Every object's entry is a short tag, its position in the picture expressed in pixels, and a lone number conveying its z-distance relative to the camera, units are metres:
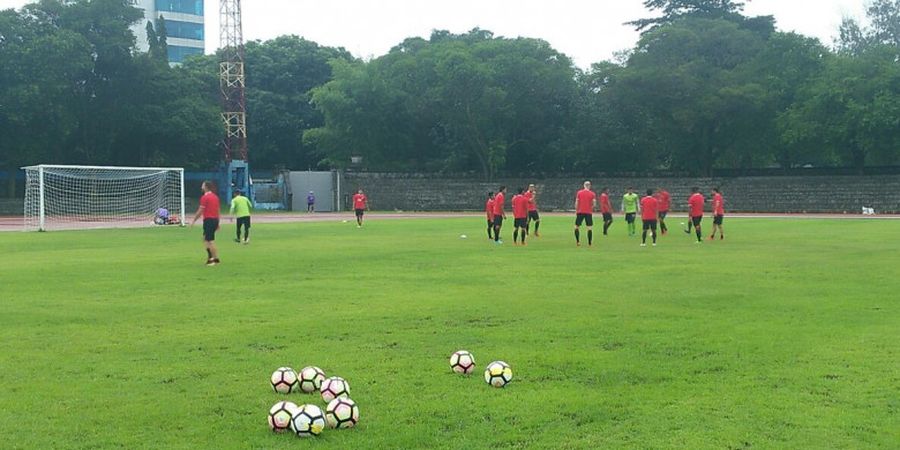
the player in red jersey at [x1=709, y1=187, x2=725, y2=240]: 25.52
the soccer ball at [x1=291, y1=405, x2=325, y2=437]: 5.66
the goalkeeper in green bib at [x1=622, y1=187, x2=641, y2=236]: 27.61
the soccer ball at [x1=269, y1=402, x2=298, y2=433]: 5.76
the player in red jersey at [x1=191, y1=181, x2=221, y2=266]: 18.02
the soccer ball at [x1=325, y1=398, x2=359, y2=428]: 5.88
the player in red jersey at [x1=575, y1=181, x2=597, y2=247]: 22.72
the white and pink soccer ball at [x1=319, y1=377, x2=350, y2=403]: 6.41
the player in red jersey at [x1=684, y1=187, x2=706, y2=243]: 24.69
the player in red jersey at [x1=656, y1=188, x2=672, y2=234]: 28.10
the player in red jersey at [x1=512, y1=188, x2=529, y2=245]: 23.99
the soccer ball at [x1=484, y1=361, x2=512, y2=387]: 7.00
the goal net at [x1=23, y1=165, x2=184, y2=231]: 40.91
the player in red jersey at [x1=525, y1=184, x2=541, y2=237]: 25.68
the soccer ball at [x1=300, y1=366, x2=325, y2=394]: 6.85
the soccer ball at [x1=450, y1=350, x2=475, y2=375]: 7.45
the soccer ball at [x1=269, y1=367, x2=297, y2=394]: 6.84
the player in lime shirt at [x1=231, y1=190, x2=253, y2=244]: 24.97
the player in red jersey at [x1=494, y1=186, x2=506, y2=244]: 24.75
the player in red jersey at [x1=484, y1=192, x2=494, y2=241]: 25.95
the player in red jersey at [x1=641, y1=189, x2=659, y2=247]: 22.86
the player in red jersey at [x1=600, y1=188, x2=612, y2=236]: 28.70
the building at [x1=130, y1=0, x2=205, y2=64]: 92.25
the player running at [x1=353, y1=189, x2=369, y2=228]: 34.94
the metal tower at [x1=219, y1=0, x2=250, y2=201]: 60.66
